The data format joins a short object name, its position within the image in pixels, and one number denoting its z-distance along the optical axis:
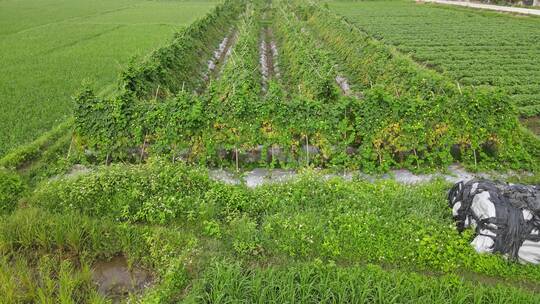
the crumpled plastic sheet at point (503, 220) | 6.14
